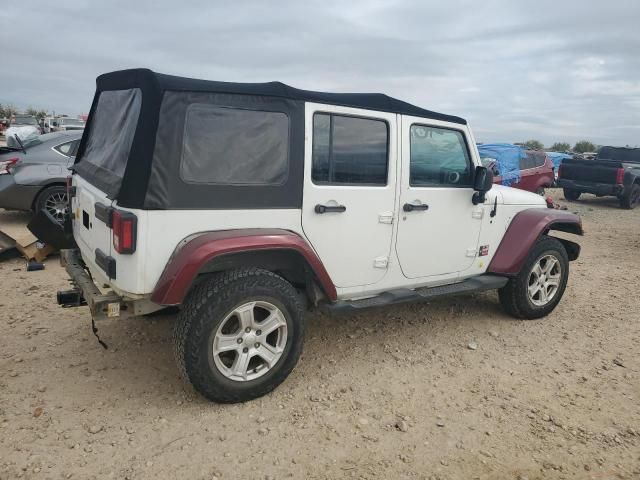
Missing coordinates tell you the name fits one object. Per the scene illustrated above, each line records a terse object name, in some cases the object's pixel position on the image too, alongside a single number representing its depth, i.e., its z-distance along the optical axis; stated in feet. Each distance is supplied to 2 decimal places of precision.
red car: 42.24
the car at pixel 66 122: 81.66
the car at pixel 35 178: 21.68
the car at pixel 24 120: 97.40
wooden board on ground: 19.04
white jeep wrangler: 8.95
